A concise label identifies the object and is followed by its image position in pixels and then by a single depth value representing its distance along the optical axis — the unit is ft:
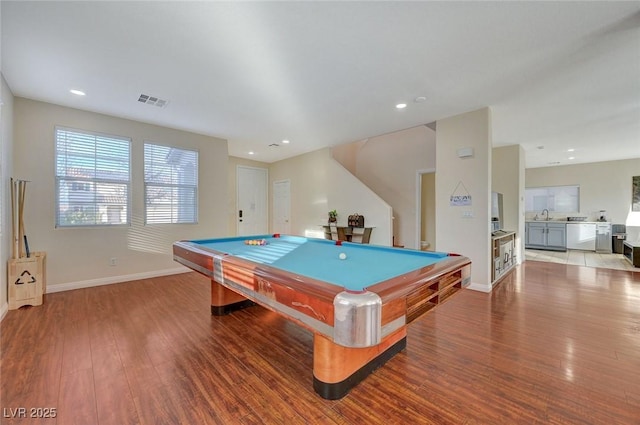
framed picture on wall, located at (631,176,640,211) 22.29
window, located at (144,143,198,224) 14.49
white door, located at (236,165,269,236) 23.00
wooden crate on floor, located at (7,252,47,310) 9.64
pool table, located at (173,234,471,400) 3.61
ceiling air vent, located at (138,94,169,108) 11.05
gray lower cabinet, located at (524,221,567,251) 23.68
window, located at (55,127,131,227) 12.09
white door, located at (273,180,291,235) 23.09
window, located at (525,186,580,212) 25.13
